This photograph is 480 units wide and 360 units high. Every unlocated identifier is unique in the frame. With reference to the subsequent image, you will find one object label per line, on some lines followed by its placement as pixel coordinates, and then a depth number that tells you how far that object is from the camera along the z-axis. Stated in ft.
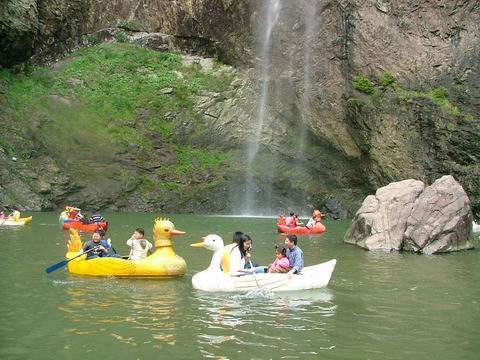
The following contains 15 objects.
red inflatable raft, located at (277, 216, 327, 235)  77.66
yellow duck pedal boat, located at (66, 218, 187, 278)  39.75
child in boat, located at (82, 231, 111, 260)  42.09
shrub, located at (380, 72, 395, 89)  119.55
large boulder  59.67
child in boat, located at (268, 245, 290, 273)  37.31
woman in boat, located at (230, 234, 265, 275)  37.27
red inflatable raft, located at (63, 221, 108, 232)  73.56
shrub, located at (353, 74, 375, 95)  120.18
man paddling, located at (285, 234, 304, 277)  37.45
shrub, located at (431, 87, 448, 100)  115.55
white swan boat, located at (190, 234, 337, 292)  35.68
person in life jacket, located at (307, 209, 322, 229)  82.74
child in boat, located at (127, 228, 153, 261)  42.14
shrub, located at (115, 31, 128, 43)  139.13
